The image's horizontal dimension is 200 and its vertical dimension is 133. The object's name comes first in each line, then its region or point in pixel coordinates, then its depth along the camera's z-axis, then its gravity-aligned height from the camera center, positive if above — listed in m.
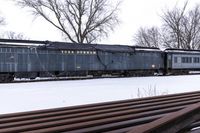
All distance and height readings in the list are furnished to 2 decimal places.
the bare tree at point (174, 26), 41.47 +8.26
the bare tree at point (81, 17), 30.10 +7.20
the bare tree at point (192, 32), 41.62 +7.02
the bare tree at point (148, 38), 49.87 +7.42
